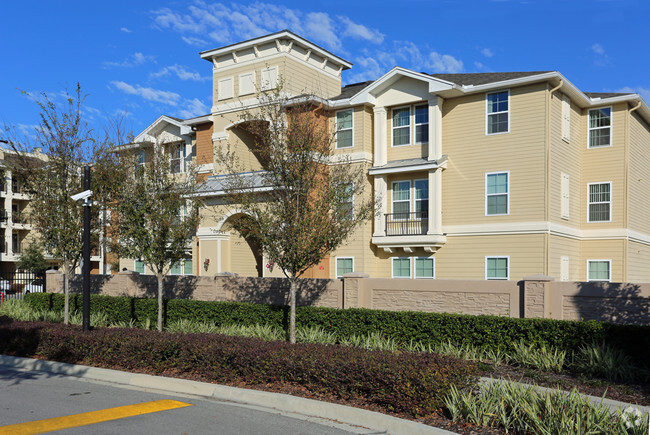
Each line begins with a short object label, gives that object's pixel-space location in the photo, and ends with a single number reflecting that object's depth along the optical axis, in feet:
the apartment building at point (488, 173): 74.33
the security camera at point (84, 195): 44.76
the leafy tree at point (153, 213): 54.49
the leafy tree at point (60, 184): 55.21
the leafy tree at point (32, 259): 153.89
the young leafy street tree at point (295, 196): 43.42
